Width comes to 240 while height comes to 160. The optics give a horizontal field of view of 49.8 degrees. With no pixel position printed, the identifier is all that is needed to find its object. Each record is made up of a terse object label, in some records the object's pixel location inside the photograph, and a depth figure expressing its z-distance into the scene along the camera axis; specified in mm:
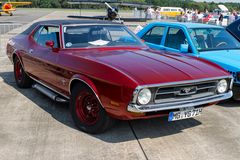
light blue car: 4936
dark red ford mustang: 3079
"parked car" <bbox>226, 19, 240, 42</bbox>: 6611
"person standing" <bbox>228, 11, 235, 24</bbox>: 20996
